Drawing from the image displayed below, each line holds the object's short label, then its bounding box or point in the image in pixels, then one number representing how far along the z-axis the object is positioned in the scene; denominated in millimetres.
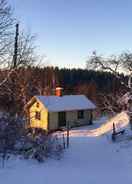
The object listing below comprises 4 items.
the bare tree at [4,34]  11099
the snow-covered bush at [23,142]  8360
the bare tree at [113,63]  18489
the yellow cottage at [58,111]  21199
